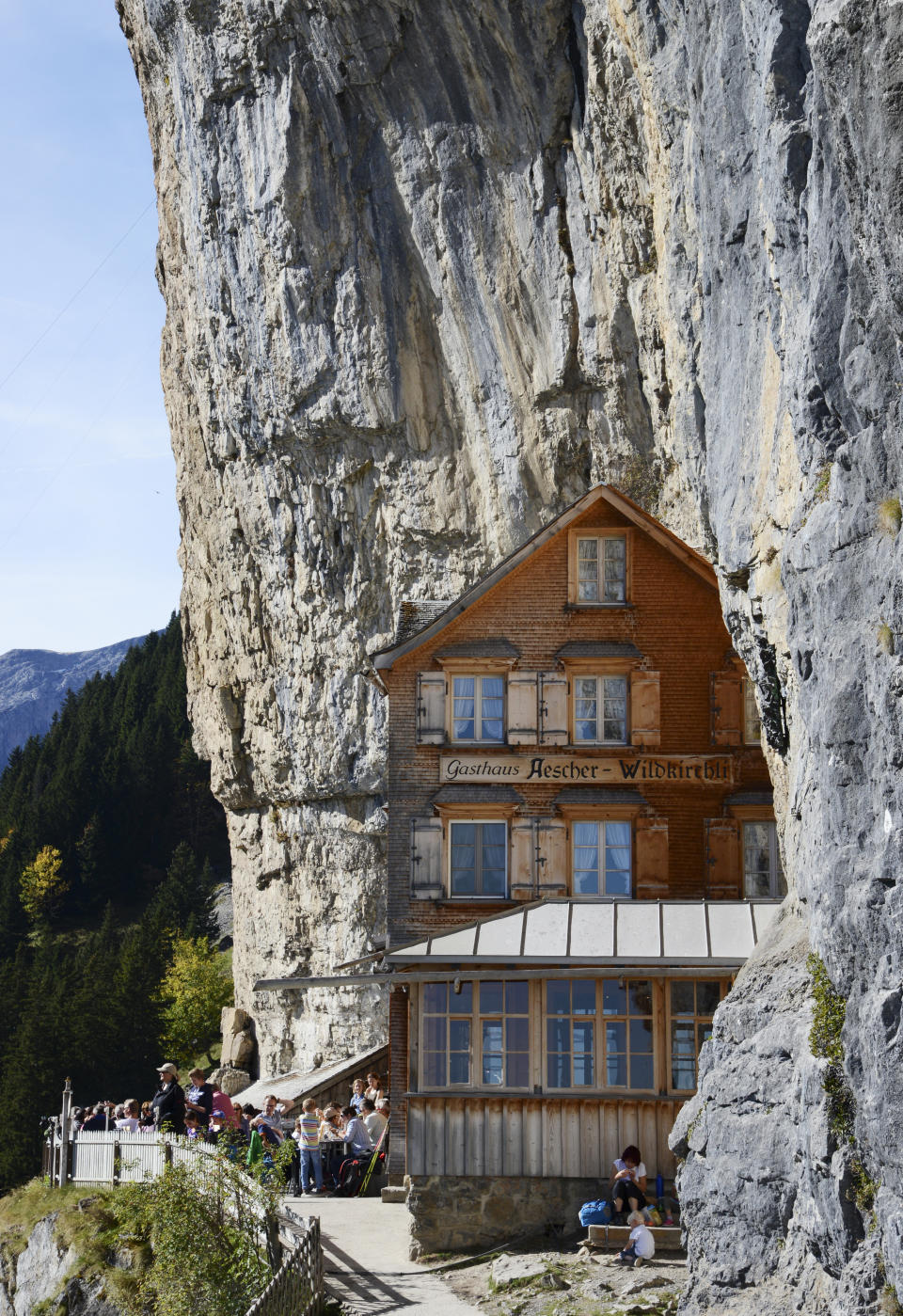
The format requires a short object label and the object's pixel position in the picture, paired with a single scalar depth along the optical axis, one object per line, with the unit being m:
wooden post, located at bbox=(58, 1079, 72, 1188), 22.25
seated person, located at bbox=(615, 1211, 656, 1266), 16.25
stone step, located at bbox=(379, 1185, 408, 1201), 21.17
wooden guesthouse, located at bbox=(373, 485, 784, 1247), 23.41
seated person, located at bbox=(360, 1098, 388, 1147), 22.28
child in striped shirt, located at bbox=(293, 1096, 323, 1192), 20.28
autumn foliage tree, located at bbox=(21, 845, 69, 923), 75.38
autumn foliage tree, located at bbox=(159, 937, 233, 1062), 52.47
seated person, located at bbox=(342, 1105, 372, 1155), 21.97
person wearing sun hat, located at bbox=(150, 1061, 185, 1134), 20.05
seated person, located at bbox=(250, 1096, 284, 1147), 21.78
